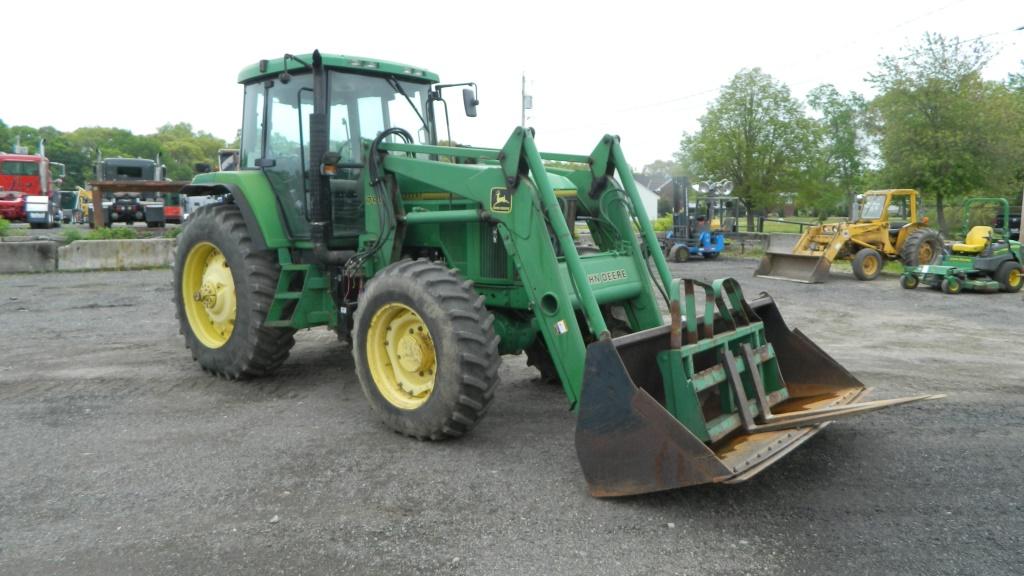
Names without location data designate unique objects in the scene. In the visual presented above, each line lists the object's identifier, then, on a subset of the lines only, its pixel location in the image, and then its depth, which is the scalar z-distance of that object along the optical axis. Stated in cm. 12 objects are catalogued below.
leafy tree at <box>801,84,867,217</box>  3894
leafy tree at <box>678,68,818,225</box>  2872
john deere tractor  411
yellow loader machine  1628
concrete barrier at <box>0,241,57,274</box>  1416
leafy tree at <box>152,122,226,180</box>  7893
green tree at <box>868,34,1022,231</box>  2352
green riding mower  1389
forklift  2155
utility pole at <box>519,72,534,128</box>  2477
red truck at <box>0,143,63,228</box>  3075
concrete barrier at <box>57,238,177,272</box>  1471
